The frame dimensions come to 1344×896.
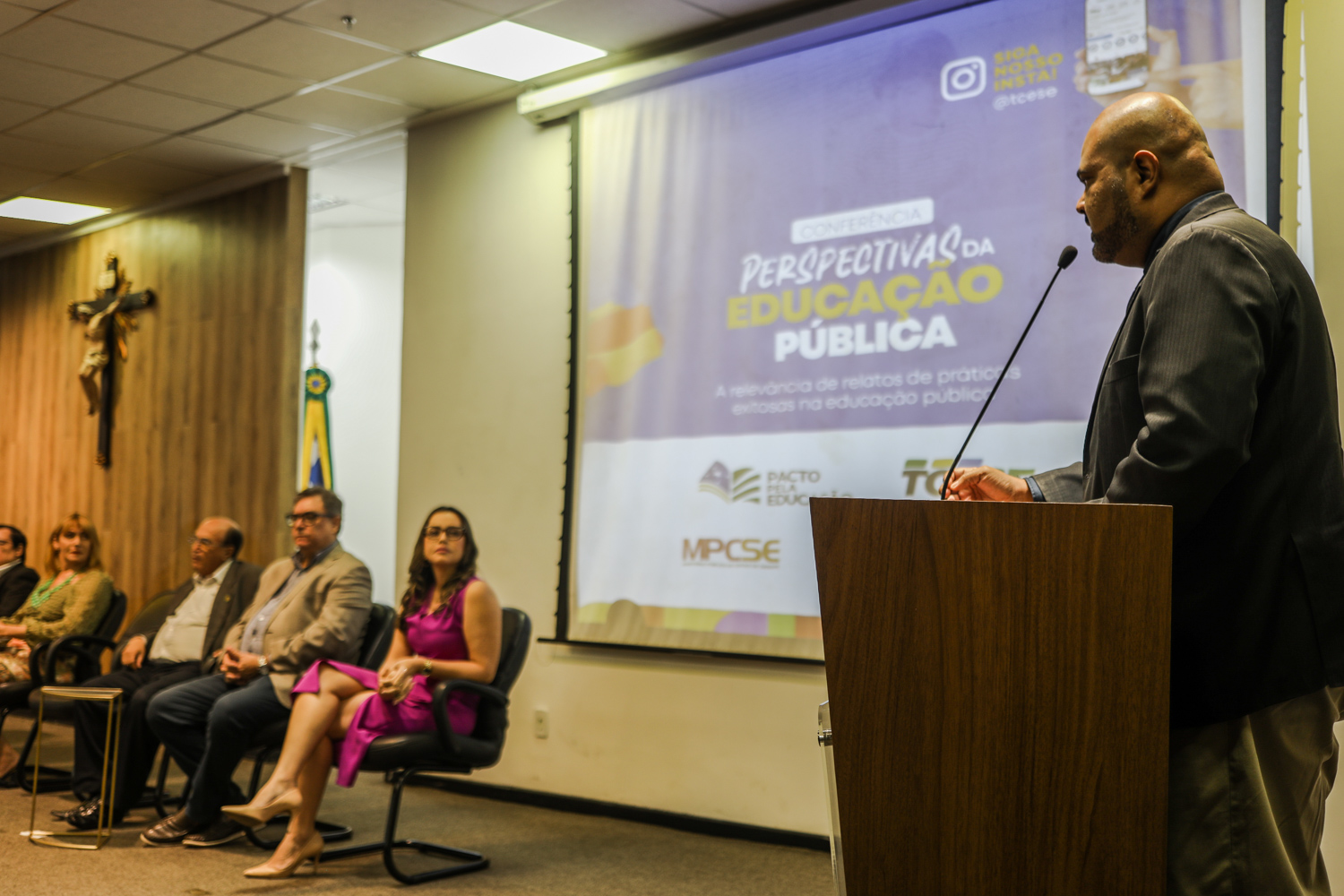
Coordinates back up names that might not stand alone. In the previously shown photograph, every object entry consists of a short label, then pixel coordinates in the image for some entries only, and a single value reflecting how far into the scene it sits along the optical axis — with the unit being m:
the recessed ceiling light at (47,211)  7.27
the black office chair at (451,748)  3.62
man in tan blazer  4.02
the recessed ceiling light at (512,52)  4.75
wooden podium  1.30
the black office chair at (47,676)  4.92
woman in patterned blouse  5.24
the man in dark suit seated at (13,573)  5.77
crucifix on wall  7.44
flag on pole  6.71
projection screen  3.67
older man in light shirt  4.47
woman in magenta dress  3.70
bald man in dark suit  1.38
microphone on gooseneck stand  1.71
